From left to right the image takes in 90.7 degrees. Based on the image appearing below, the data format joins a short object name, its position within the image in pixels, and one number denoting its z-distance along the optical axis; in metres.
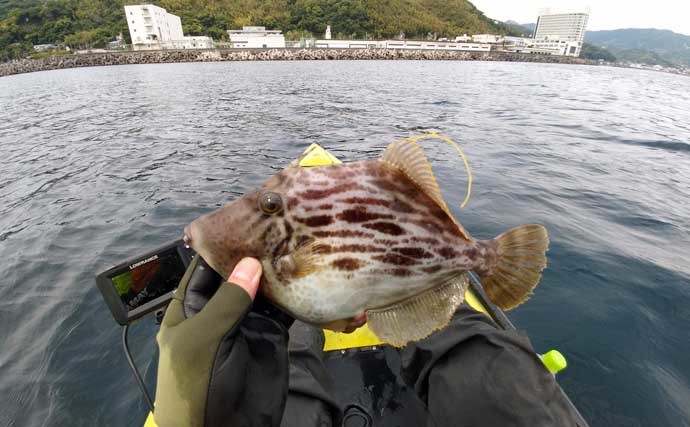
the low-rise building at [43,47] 103.38
